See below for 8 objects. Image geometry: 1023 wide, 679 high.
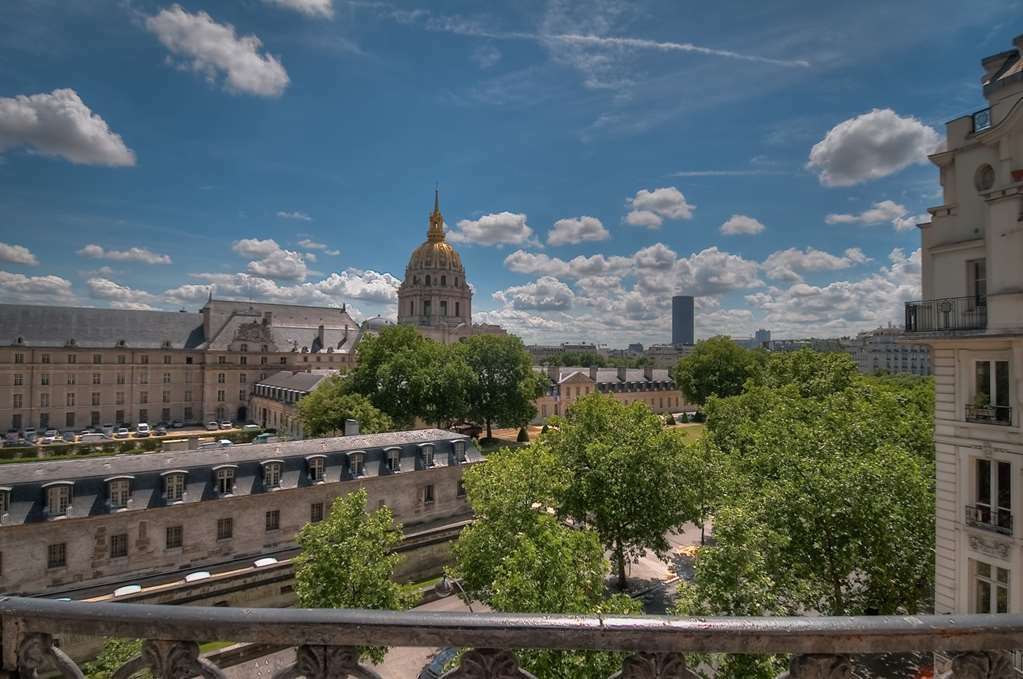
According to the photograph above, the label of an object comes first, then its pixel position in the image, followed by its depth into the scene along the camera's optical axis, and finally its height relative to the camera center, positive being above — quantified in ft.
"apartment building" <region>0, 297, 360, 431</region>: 222.07 -4.94
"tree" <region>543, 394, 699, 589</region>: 70.13 -18.29
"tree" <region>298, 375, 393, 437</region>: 135.13 -16.56
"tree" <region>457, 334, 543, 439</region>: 171.53 -11.08
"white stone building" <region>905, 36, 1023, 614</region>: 38.04 +1.00
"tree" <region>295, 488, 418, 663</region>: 52.21 -21.90
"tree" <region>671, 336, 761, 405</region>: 231.91 -7.94
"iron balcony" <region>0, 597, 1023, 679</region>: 9.03 -4.91
